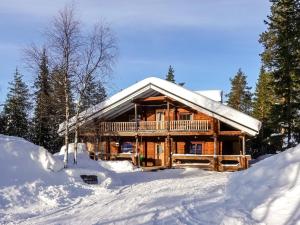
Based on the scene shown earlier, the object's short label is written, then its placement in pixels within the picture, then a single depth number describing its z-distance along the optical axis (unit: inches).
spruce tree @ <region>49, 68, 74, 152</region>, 558.0
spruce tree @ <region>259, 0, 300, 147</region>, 861.7
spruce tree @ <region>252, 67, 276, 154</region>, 1192.8
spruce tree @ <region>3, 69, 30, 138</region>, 1191.1
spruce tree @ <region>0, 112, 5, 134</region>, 1148.4
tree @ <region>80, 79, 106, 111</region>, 625.8
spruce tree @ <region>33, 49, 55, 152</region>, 1136.1
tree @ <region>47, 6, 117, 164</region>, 547.2
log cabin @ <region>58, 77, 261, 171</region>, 796.2
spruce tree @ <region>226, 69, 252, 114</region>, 1720.0
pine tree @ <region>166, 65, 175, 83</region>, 1843.4
